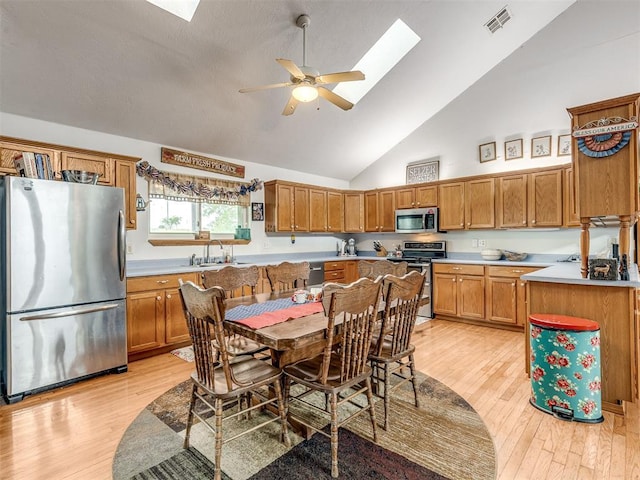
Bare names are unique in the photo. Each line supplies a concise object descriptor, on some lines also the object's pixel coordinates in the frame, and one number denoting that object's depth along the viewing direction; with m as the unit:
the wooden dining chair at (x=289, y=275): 3.10
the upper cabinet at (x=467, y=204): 4.85
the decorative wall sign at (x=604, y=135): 2.35
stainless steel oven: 5.09
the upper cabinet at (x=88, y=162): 2.94
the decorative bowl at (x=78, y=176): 2.97
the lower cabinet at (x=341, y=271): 5.78
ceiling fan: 2.66
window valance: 4.13
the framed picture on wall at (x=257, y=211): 5.30
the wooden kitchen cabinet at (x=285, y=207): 5.31
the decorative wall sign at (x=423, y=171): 5.60
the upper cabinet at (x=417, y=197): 5.41
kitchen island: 2.34
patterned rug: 1.78
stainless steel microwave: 5.32
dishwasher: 5.61
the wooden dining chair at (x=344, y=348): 1.74
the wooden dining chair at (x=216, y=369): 1.63
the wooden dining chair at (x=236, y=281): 2.41
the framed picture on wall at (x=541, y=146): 4.51
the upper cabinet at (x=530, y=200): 4.29
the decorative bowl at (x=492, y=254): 4.75
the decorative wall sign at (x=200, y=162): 4.26
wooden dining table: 1.66
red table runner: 1.92
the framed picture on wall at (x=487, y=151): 4.98
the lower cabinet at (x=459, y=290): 4.65
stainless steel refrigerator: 2.63
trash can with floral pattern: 2.23
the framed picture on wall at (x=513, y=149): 4.74
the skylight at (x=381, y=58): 3.97
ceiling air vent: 3.93
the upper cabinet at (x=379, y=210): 5.97
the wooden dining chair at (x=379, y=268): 3.18
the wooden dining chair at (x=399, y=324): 2.09
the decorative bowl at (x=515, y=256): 4.67
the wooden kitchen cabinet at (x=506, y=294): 4.31
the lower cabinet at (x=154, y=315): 3.40
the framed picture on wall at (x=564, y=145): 4.34
